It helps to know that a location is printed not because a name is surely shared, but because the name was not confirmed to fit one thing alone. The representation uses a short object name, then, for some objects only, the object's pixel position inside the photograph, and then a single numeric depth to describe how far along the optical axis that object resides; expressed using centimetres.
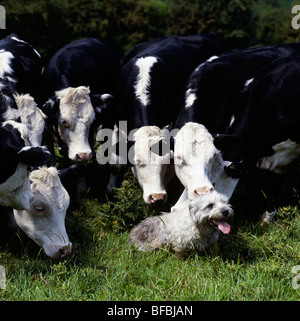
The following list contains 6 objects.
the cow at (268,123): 627
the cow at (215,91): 652
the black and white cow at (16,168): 459
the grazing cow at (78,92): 670
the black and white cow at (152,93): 611
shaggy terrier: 471
